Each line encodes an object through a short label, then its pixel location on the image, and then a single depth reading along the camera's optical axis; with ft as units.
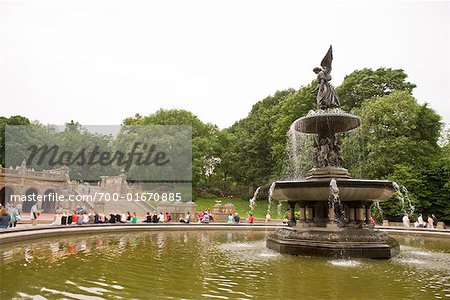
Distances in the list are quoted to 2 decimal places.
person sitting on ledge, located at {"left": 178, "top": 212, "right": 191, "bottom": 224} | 85.56
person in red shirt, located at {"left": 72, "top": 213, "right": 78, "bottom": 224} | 71.15
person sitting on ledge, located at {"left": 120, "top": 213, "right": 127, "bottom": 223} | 82.74
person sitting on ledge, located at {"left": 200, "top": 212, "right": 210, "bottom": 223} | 86.99
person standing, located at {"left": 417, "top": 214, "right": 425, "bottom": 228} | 81.76
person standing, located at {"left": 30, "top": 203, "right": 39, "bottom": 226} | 73.67
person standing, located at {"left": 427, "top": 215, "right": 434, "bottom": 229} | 81.92
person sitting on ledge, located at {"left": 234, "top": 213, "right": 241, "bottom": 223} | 88.38
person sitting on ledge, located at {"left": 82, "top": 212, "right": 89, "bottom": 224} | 72.11
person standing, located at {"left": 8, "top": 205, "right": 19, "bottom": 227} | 62.95
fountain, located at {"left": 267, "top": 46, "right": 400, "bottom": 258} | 36.22
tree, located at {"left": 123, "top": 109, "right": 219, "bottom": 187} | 163.94
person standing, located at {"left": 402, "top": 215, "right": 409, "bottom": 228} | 80.33
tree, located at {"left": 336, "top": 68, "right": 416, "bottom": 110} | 131.03
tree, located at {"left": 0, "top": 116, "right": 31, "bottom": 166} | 188.32
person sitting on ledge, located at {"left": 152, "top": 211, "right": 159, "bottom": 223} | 84.73
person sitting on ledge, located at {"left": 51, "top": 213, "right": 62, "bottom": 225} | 72.59
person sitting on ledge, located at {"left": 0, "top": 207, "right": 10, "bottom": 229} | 47.78
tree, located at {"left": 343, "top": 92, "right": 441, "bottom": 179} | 104.06
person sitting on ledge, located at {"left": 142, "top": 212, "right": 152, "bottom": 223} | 83.66
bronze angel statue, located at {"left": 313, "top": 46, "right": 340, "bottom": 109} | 46.91
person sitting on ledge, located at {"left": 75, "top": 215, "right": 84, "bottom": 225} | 70.59
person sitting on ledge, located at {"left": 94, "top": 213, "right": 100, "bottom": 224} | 74.33
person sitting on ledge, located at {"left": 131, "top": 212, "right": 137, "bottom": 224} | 81.19
